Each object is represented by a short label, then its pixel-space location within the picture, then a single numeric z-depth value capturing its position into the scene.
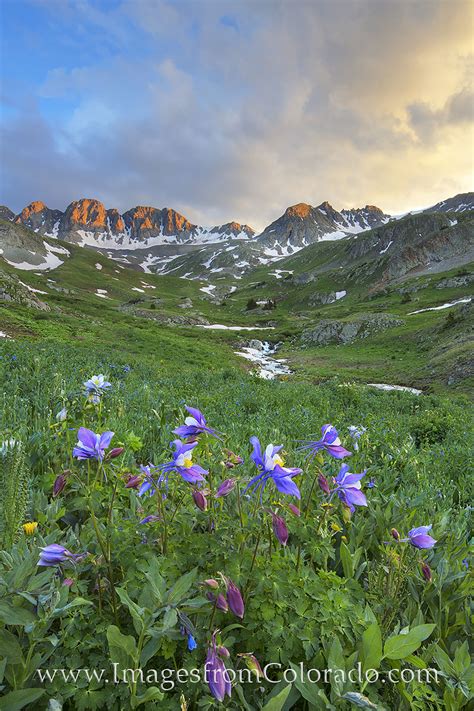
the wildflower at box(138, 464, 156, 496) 0.70
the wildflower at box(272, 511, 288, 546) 0.62
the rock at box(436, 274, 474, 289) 58.72
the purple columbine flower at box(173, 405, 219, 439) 0.75
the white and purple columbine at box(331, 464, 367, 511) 0.76
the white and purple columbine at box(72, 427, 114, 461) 0.70
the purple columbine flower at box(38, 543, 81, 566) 0.62
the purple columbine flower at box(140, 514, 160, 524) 0.73
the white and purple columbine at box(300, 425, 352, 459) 0.75
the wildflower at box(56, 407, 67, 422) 1.12
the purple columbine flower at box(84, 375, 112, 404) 1.24
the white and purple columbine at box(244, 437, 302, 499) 0.64
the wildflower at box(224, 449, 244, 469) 0.77
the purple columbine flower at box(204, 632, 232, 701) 0.53
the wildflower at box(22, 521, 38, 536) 0.77
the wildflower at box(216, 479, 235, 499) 0.67
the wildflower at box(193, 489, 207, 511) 0.67
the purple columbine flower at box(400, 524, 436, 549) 0.74
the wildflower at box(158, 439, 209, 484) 0.67
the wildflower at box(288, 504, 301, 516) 0.69
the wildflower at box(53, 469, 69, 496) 0.70
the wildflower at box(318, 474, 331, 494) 0.76
